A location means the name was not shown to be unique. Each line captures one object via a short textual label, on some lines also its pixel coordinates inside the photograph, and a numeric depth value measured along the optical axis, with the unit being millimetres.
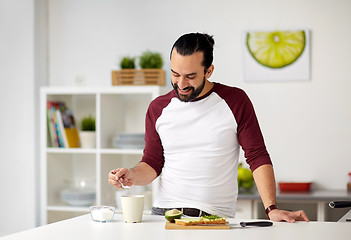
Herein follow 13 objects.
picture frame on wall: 4055
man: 2342
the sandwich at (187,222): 1965
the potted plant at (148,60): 4055
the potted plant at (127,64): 4090
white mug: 2066
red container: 3934
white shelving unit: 4078
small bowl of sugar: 2082
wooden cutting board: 1947
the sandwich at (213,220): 1990
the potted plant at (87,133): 4184
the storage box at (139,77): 4039
